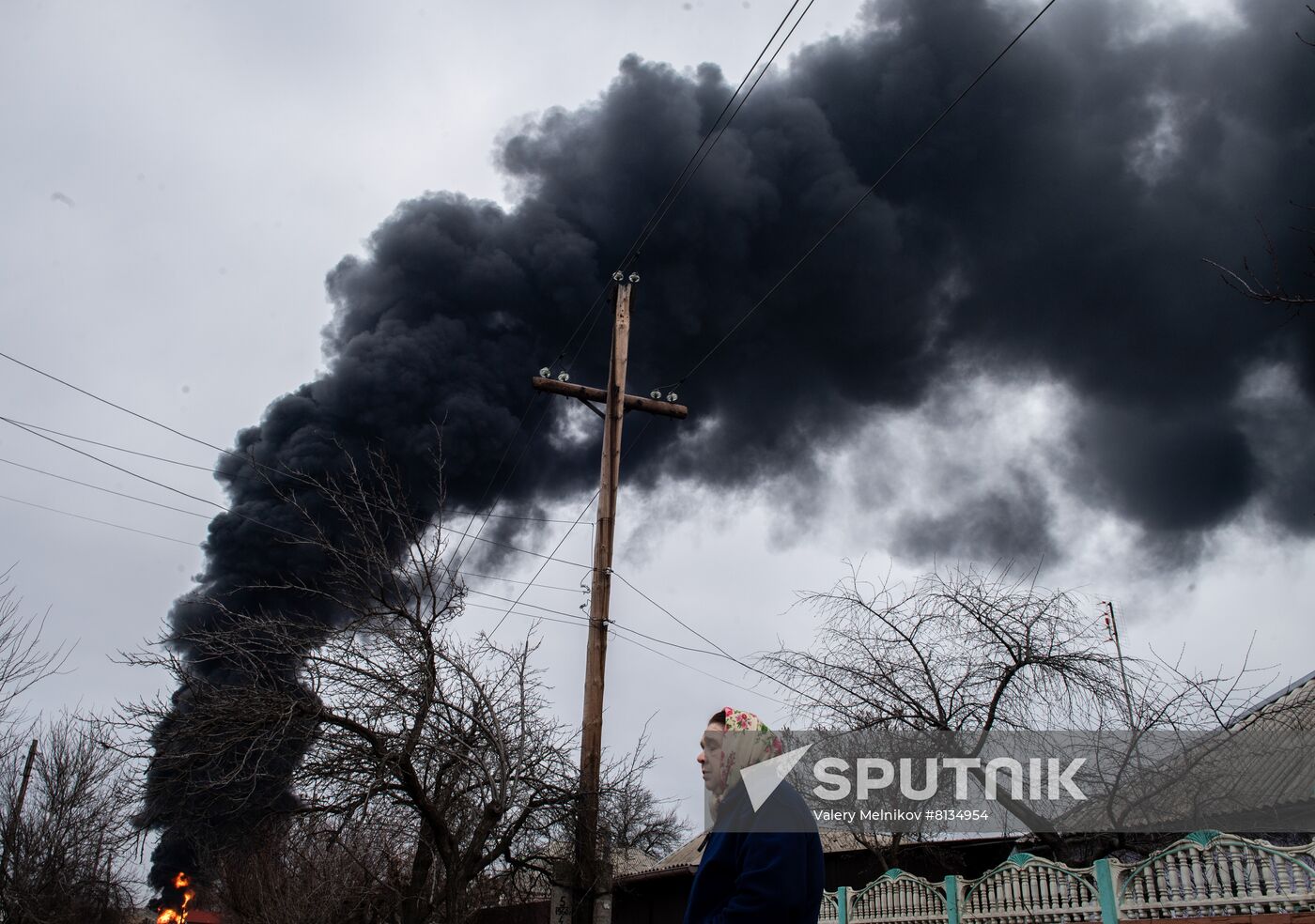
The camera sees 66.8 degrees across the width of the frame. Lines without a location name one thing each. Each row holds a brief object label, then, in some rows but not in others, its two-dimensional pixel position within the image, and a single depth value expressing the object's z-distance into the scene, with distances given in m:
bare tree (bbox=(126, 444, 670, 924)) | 8.01
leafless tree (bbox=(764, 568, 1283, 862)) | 10.88
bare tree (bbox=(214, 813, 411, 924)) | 8.96
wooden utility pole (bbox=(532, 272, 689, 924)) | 9.23
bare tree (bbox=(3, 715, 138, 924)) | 19.62
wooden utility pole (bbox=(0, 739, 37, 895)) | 18.33
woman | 2.75
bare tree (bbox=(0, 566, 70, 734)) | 13.76
